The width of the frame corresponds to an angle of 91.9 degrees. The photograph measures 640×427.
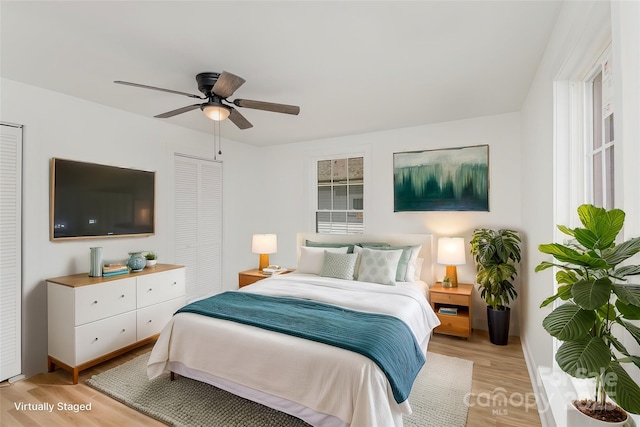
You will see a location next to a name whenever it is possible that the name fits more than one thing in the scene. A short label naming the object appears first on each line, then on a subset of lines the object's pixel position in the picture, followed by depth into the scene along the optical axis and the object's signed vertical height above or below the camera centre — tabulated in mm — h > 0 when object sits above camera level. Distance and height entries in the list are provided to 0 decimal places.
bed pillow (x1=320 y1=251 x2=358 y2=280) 3580 -603
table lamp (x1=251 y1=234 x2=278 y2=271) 4465 -441
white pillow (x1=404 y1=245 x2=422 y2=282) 3576 -600
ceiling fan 2408 +869
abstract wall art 3785 +446
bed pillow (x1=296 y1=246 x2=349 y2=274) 3895 -567
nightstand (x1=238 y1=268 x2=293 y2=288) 4297 -871
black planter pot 3273 -1181
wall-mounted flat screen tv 2945 +152
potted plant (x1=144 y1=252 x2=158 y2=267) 3461 -504
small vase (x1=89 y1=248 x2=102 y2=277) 2975 -462
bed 1771 -930
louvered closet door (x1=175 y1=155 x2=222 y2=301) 4133 -117
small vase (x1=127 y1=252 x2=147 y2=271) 3238 -493
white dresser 2664 -943
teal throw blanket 1894 -785
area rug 2117 -1404
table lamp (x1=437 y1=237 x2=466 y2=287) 3514 -433
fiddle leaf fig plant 888 -318
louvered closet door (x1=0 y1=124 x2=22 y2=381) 2621 -301
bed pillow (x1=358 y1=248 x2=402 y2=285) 3369 -579
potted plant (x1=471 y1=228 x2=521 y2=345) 3260 -637
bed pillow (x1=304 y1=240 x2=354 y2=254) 4068 -418
